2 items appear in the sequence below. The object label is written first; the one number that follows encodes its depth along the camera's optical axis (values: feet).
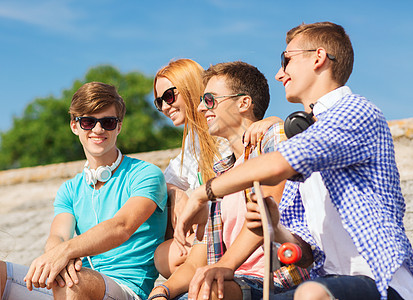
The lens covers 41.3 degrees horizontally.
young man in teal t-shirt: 9.00
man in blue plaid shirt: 6.17
